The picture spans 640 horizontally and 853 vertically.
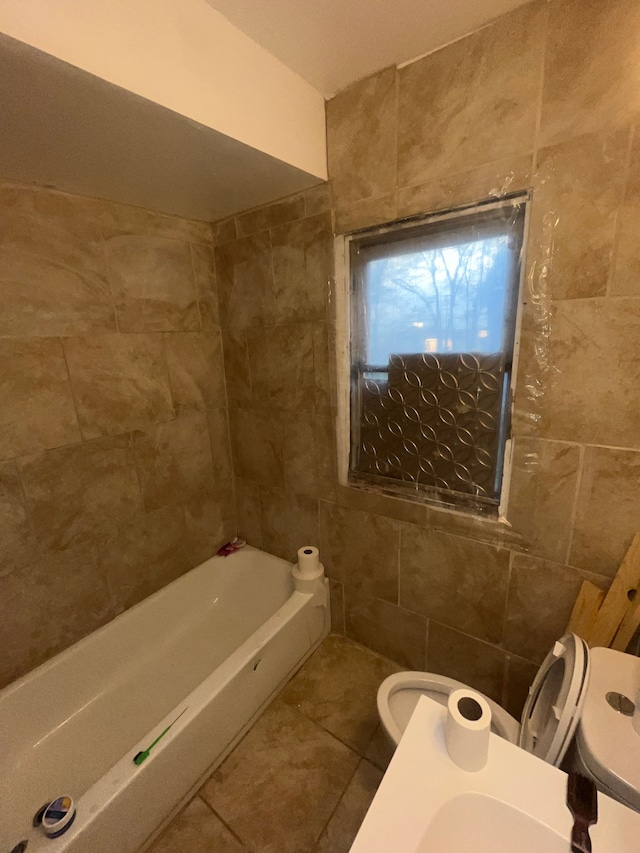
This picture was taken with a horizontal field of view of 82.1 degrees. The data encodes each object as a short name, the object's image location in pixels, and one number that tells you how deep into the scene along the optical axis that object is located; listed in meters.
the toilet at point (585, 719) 0.72
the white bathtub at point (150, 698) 1.04
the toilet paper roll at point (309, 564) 1.70
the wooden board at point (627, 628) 1.02
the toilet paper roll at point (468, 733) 0.67
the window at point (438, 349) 1.17
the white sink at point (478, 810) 0.60
